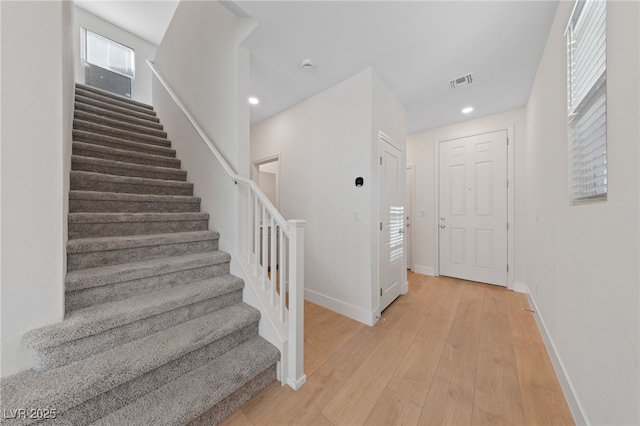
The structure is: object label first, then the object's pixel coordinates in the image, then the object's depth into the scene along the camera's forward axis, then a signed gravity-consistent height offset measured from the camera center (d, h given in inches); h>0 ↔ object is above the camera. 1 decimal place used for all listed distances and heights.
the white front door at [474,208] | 130.9 +0.7
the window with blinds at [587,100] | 40.3 +22.0
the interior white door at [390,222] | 102.1 -6.0
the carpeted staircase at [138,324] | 42.1 -26.3
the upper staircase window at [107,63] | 165.2 +113.9
